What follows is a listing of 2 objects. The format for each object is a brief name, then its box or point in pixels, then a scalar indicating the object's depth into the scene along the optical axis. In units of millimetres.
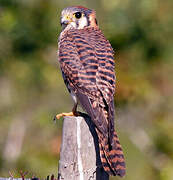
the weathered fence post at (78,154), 7254
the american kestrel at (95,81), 7945
